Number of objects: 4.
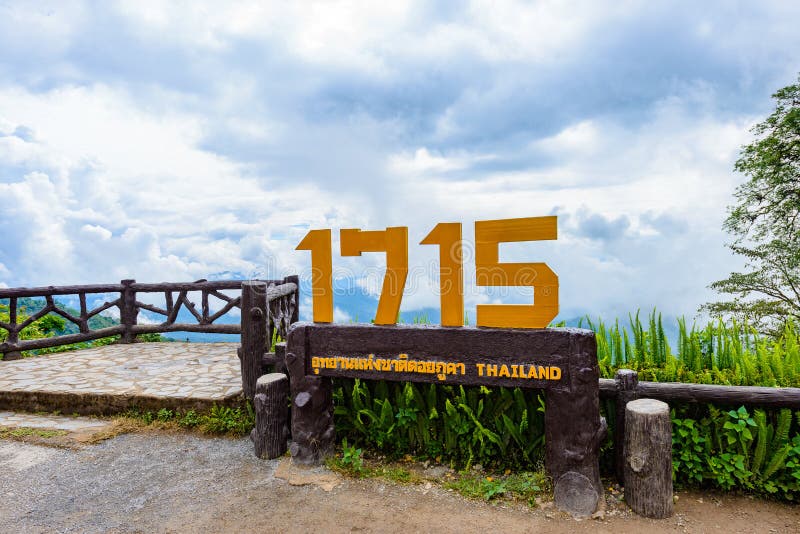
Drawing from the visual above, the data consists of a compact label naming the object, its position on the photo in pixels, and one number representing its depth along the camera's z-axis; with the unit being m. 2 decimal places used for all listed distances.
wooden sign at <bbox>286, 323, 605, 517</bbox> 4.10
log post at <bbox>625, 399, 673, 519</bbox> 3.99
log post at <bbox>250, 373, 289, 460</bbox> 5.12
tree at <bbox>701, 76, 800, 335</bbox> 13.99
